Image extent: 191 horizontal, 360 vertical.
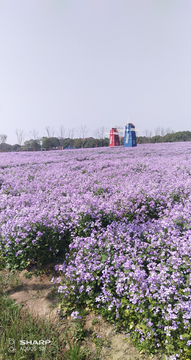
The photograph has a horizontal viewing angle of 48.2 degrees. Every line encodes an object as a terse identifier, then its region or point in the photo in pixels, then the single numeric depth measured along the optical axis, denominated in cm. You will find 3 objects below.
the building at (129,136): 3619
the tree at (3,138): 7644
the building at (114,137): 4519
